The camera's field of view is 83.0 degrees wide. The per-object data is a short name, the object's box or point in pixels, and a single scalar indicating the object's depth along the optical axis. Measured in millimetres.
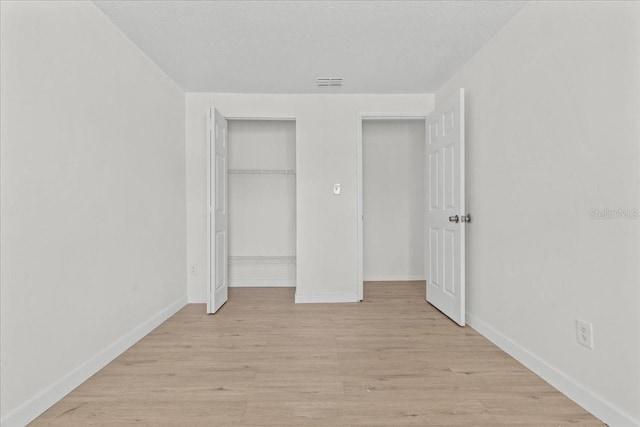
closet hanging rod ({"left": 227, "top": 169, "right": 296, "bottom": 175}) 4902
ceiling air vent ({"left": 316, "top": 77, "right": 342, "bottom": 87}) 3629
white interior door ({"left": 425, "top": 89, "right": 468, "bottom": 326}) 3066
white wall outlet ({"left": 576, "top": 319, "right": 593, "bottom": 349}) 1849
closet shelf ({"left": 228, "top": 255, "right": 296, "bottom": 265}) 4922
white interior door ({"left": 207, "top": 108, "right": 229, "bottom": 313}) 3547
